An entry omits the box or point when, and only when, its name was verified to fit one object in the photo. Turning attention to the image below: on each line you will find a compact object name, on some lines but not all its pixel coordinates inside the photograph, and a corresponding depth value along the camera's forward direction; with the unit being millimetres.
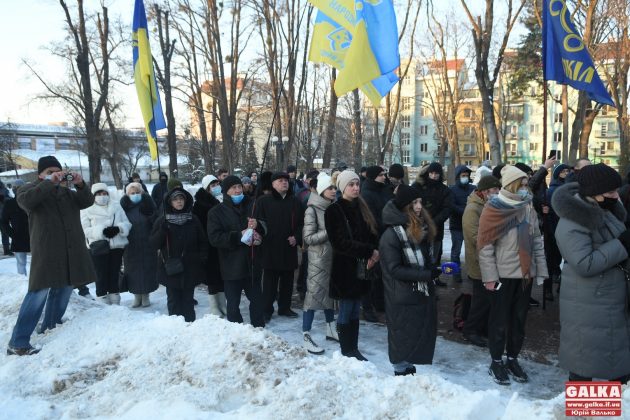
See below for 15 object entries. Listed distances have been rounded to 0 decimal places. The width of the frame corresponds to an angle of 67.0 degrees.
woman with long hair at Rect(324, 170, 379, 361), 4555
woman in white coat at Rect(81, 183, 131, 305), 6707
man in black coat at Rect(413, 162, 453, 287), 7516
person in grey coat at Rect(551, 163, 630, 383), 3283
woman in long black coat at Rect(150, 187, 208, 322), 5562
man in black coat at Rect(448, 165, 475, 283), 8219
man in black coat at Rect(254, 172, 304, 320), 6094
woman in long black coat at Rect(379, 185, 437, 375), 3893
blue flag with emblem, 6992
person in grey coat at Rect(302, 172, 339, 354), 5133
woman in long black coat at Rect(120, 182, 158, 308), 6980
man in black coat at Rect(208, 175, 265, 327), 5402
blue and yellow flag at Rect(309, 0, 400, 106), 5174
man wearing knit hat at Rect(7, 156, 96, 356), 4820
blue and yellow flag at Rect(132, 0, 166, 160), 7031
